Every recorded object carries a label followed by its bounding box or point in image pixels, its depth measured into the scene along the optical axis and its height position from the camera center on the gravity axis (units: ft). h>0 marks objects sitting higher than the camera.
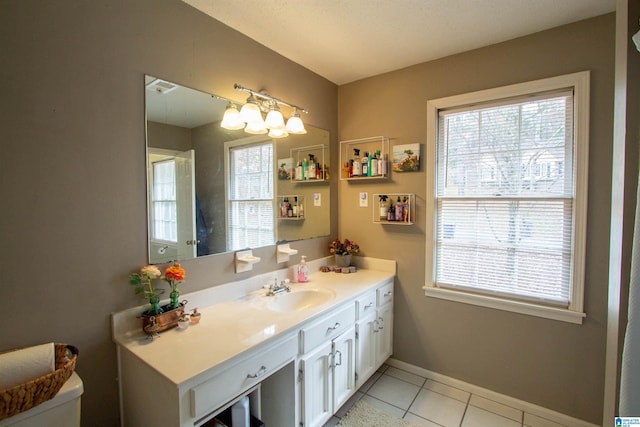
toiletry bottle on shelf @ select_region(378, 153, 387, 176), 7.71 +0.99
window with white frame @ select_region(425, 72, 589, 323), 5.78 +0.14
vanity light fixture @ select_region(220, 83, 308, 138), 5.71 +1.79
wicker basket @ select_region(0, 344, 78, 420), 2.76 -1.91
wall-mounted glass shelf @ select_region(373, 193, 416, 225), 7.50 -0.13
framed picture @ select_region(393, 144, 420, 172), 7.41 +1.19
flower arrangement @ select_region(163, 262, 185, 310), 4.44 -1.19
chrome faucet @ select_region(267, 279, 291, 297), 6.11 -1.86
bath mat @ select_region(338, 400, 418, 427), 5.89 -4.54
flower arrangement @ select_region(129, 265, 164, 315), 4.28 -1.21
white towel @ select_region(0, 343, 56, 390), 2.97 -1.74
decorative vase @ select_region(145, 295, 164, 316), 4.33 -1.57
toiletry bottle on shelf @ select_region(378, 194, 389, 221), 7.82 -0.12
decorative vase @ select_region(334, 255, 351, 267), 8.23 -1.63
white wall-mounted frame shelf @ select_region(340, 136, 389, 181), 7.82 +1.26
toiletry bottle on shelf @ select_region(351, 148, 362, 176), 8.09 +1.09
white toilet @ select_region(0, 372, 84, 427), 2.95 -2.25
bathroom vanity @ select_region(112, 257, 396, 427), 3.49 -2.22
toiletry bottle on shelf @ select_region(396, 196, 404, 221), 7.54 -0.21
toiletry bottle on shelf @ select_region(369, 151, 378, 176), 7.80 +1.01
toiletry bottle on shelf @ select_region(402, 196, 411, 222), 7.43 -0.21
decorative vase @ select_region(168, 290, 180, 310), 4.56 -1.55
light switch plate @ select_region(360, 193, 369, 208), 8.36 +0.09
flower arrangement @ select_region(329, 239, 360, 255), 8.26 -1.30
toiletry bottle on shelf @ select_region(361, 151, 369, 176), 7.95 +1.03
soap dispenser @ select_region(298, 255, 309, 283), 6.99 -1.69
